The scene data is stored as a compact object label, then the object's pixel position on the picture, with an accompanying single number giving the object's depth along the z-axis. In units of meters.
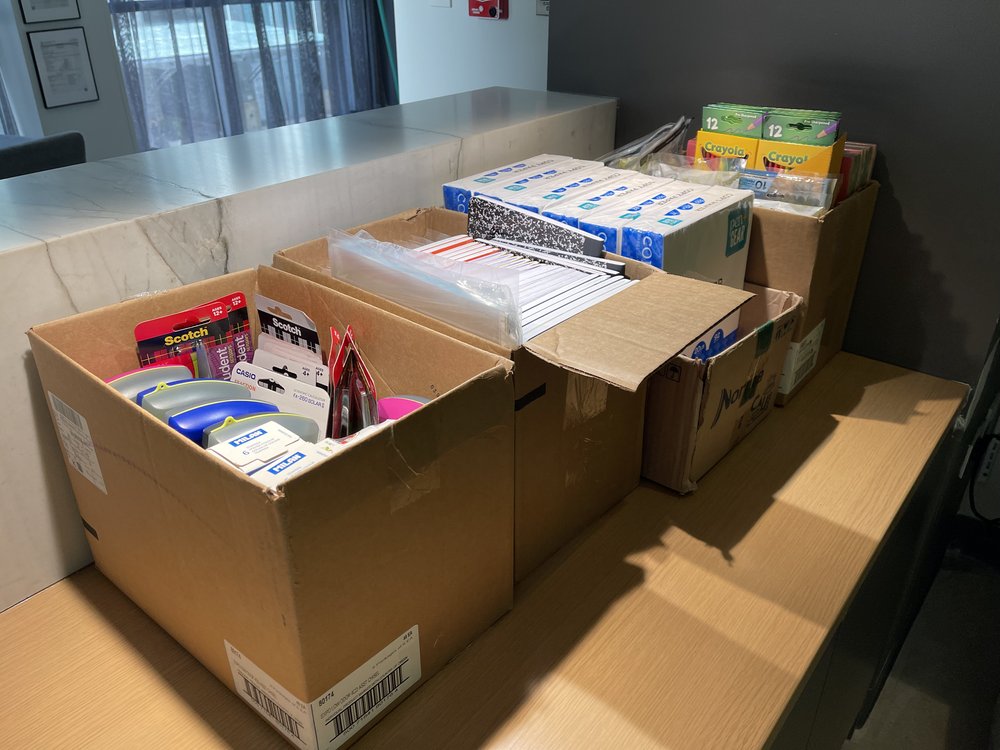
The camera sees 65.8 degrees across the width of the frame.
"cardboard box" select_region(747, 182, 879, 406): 1.10
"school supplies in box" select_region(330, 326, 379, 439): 0.79
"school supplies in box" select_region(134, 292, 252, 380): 0.83
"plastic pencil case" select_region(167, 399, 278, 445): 0.69
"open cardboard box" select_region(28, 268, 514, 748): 0.58
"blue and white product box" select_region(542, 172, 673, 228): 0.99
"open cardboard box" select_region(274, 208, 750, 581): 0.71
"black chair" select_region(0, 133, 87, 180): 2.03
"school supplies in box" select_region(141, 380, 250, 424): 0.72
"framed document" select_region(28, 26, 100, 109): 3.14
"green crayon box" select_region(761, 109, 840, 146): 1.11
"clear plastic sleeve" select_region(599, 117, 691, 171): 1.25
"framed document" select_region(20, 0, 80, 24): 3.06
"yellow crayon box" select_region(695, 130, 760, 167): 1.18
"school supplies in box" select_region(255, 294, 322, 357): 0.88
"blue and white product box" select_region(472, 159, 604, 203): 1.07
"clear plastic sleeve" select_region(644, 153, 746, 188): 1.16
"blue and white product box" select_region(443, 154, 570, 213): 1.09
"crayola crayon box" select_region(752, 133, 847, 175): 1.10
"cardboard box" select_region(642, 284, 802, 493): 0.94
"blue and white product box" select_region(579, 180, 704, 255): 0.96
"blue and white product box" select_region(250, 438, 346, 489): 0.58
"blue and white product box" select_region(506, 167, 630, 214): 1.03
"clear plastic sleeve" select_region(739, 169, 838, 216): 1.10
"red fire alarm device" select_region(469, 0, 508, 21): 2.84
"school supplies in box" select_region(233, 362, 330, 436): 0.79
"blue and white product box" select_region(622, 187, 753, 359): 0.93
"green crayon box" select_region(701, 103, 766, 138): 1.17
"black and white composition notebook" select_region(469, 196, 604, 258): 0.95
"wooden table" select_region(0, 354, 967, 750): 0.70
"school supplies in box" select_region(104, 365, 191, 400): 0.76
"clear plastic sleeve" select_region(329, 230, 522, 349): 0.75
